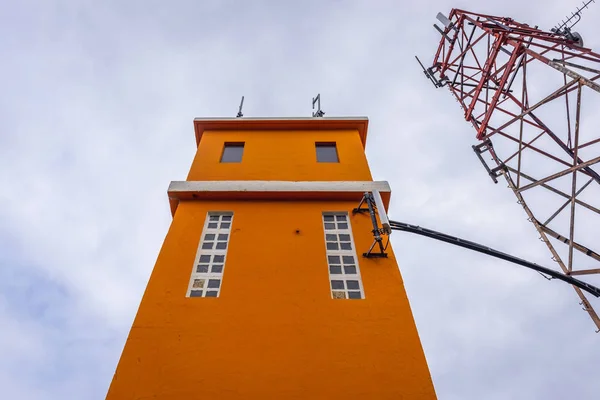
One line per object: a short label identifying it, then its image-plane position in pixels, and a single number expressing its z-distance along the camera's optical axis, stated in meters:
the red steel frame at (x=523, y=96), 9.23
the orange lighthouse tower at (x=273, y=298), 6.41
